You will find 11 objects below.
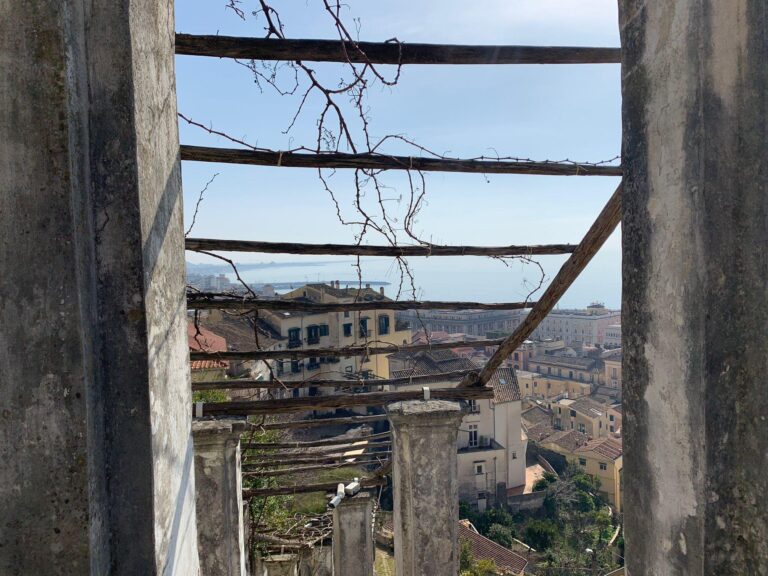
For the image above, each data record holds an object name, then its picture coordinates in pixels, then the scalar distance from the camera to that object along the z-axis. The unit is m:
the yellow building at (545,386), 50.22
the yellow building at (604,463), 31.69
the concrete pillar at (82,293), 1.28
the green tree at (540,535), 24.16
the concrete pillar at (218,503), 3.31
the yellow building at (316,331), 26.36
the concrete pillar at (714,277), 1.35
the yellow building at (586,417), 38.91
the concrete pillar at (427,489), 3.43
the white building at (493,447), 31.08
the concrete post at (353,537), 7.23
